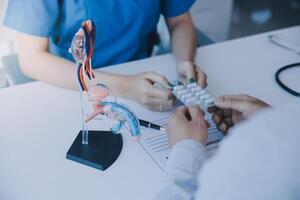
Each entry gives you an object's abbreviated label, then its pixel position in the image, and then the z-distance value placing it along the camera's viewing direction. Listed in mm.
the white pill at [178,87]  809
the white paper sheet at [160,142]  683
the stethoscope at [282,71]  868
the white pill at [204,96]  771
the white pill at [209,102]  760
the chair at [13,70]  1106
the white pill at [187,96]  785
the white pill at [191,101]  771
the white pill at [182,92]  795
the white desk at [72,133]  619
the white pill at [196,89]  802
